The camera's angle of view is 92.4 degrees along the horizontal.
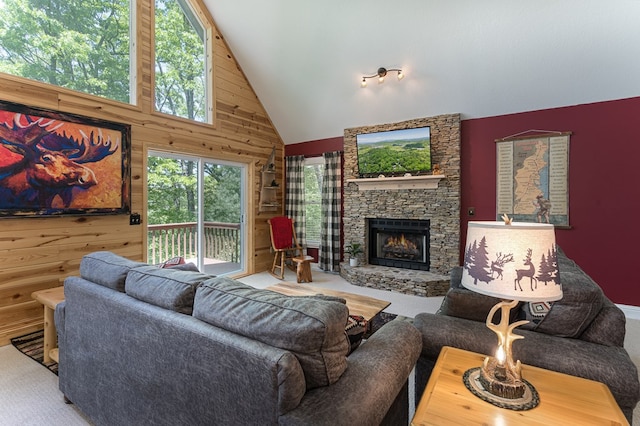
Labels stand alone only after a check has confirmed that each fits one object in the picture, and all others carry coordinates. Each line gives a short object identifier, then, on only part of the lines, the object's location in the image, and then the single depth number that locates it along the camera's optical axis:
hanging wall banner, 3.89
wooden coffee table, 2.61
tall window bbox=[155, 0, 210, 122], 4.16
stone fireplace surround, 4.42
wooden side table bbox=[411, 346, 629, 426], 1.01
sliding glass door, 4.14
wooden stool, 4.93
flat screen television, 4.63
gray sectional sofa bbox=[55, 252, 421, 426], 0.95
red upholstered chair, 5.28
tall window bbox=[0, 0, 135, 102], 3.01
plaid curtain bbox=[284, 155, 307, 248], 5.95
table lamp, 1.03
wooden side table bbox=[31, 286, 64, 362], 2.39
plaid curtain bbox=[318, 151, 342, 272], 5.58
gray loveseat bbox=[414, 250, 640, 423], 1.33
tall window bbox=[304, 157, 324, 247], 5.94
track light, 4.20
